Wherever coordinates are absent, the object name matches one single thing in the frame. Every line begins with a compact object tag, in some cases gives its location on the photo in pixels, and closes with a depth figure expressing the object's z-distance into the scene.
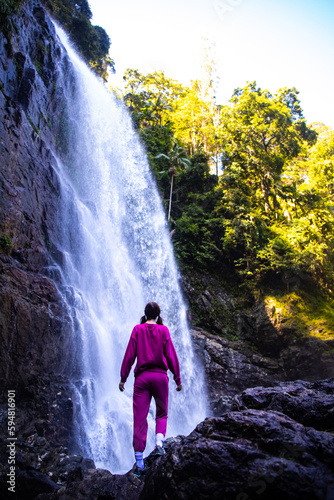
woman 3.18
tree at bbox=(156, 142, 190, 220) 18.75
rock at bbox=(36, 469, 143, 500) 2.75
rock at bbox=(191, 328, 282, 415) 12.23
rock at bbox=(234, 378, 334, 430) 3.19
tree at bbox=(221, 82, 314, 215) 18.52
